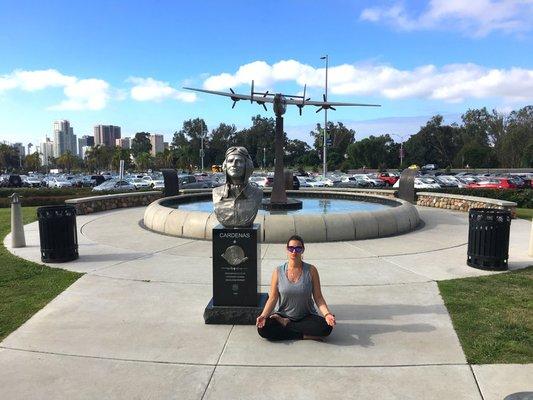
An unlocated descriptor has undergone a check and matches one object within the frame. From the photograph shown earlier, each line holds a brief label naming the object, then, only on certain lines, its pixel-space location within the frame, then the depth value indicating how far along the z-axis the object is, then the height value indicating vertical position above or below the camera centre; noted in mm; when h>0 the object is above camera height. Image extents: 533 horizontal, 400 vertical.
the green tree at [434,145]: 97438 +1652
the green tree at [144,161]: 120250 -2567
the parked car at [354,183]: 39909 -2691
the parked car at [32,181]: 51453 -3575
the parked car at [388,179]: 42978 -2529
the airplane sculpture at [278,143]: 14352 +281
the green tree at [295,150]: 112044 +490
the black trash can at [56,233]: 8633 -1527
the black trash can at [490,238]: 7961 -1476
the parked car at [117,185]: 36238 -2770
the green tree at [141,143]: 157750 +2905
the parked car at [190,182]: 32844 -2375
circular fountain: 10414 -1720
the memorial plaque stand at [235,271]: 5629 -1447
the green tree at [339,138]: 106375 +3777
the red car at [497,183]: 33781 -2334
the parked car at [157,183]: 37609 -2689
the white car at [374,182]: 40594 -2602
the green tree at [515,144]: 86162 +1667
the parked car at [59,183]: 48141 -3468
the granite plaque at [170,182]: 18886 -1261
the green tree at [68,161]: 145250 -3247
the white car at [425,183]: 34438 -2313
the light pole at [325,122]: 46031 +2951
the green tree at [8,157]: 113812 -1679
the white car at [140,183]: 38356 -2795
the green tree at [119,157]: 112938 -1678
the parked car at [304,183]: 39212 -2669
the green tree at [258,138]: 111250 +3467
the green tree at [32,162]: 140625 -3410
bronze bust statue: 6051 -580
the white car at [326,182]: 39294 -2560
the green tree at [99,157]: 129000 -1680
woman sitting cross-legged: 4926 -1626
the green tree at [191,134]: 123125 +4825
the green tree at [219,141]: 117312 +2794
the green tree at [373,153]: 94250 -153
